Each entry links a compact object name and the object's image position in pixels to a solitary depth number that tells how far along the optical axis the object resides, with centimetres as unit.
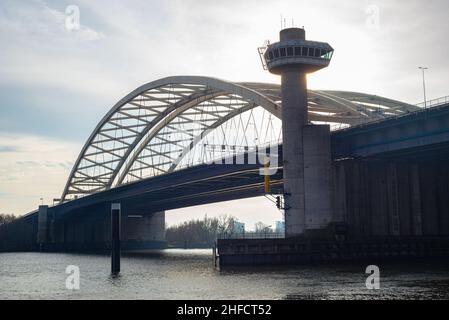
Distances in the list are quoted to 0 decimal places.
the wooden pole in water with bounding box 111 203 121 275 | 7200
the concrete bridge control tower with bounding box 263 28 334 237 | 7881
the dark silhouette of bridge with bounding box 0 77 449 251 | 7799
